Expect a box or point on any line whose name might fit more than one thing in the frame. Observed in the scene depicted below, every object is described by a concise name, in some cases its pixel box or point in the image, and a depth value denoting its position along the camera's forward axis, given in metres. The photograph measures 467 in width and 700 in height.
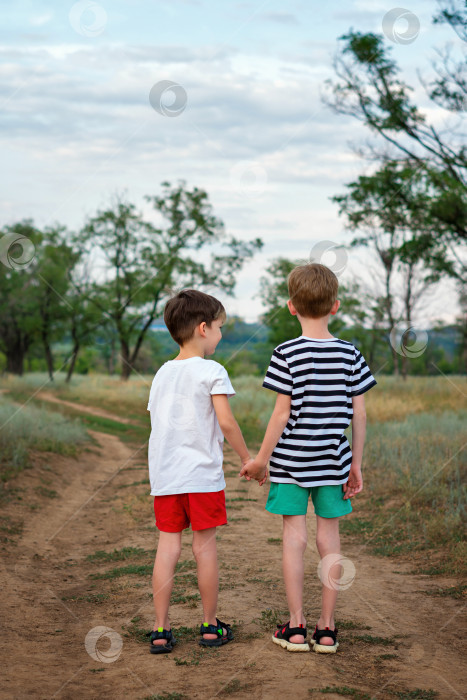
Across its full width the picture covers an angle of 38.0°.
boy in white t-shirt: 3.46
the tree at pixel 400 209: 11.80
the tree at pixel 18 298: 30.34
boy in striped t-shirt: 3.42
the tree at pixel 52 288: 34.31
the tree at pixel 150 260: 33.72
